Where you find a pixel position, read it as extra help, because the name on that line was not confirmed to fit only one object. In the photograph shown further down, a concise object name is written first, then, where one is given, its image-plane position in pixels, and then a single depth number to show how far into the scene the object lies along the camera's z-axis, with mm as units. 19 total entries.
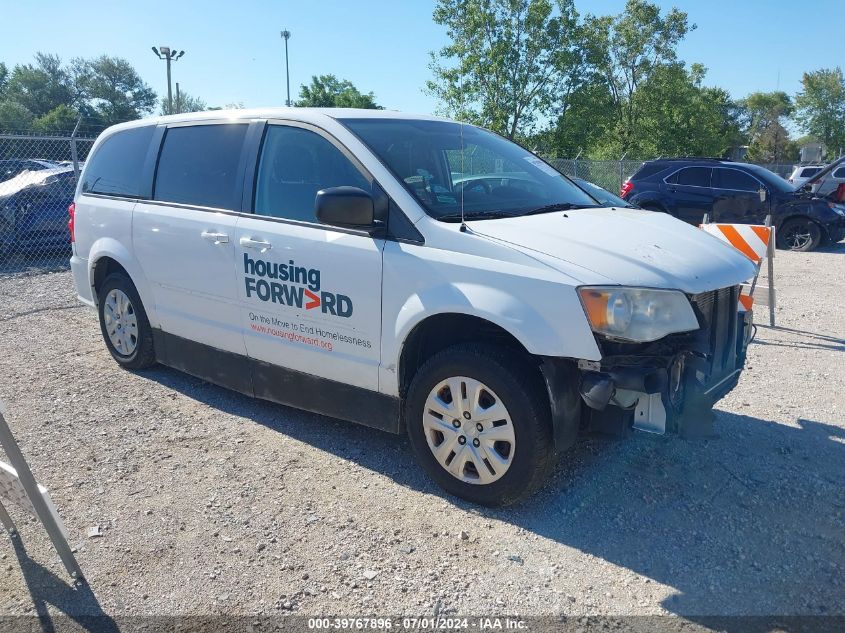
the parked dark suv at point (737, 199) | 12859
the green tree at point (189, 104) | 57381
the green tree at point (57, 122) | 45688
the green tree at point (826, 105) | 52938
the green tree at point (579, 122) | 31156
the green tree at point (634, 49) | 33750
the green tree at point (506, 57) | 28688
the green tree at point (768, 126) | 62875
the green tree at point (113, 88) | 63062
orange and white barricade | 6422
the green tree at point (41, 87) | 58156
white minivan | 3012
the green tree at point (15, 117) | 48500
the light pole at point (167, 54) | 31922
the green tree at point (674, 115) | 35156
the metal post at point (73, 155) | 11172
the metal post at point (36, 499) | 2598
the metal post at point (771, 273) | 6637
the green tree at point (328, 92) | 50656
